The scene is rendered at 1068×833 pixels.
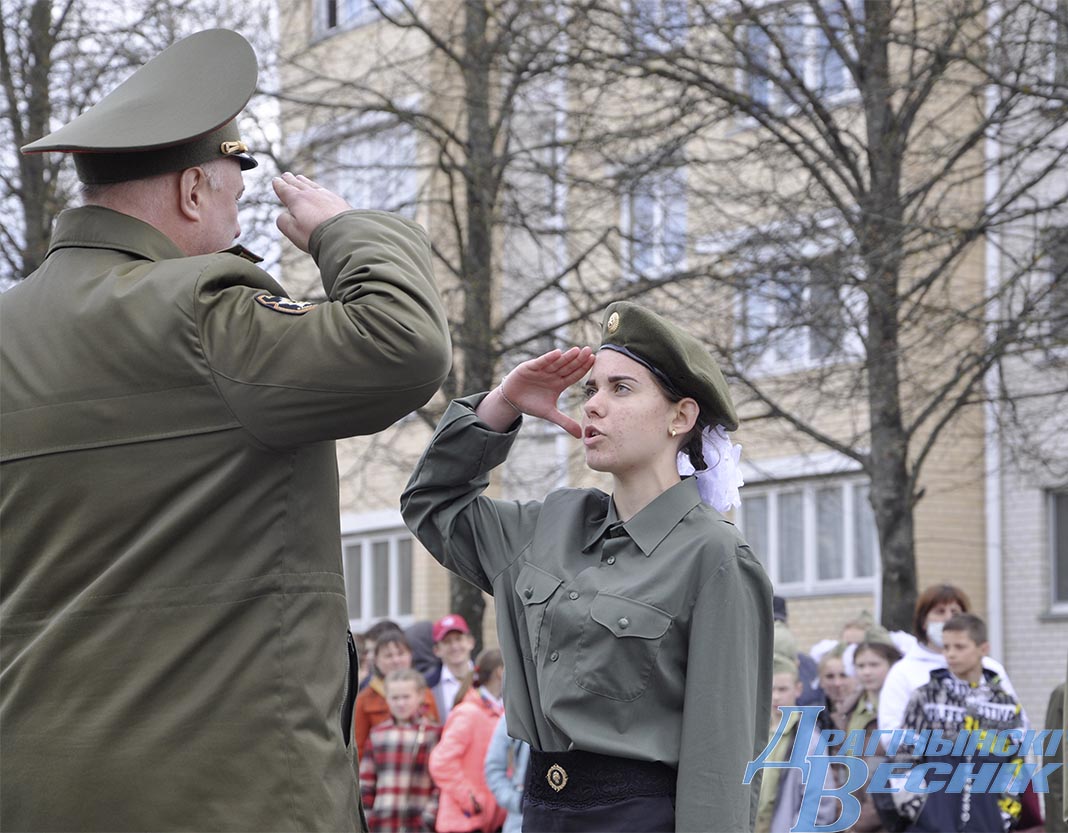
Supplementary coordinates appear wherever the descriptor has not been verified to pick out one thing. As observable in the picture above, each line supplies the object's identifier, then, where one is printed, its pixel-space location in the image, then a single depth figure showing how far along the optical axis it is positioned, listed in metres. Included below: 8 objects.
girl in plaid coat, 9.43
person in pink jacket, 9.07
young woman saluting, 3.58
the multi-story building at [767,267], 12.20
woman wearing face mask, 8.71
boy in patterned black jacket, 7.96
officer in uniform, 2.56
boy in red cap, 11.30
